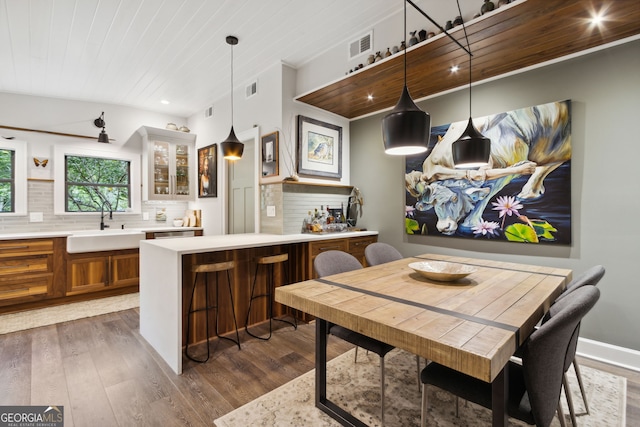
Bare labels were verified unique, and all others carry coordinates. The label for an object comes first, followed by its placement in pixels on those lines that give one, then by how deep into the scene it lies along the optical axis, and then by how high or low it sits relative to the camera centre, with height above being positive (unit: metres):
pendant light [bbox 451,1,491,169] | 2.26 +0.48
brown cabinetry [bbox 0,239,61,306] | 3.46 -0.72
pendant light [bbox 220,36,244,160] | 2.92 +0.63
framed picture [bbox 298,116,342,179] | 3.67 +0.82
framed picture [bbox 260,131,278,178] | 3.57 +0.70
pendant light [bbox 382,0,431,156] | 1.57 +0.45
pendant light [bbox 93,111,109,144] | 4.40 +1.33
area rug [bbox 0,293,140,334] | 3.17 -1.22
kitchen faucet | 4.58 -0.07
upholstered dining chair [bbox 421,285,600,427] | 1.09 -0.60
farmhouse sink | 3.78 -0.40
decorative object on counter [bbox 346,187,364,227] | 4.18 +0.06
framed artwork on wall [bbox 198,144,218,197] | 4.77 +0.66
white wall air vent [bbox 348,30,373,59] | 2.94 +1.70
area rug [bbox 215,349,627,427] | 1.73 -1.23
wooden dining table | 1.03 -0.46
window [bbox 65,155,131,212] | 4.48 +0.43
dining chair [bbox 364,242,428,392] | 2.73 -0.42
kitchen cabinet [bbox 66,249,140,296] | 3.86 -0.82
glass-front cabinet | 4.81 +0.80
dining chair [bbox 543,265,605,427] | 1.42 -0.48
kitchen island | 2.31 -0.57
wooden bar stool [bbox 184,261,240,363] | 2.45 -0.76
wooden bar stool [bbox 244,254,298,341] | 2.92 -0.81
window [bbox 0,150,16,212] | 3.97 +0.42
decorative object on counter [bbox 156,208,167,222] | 5.19 -0.06
